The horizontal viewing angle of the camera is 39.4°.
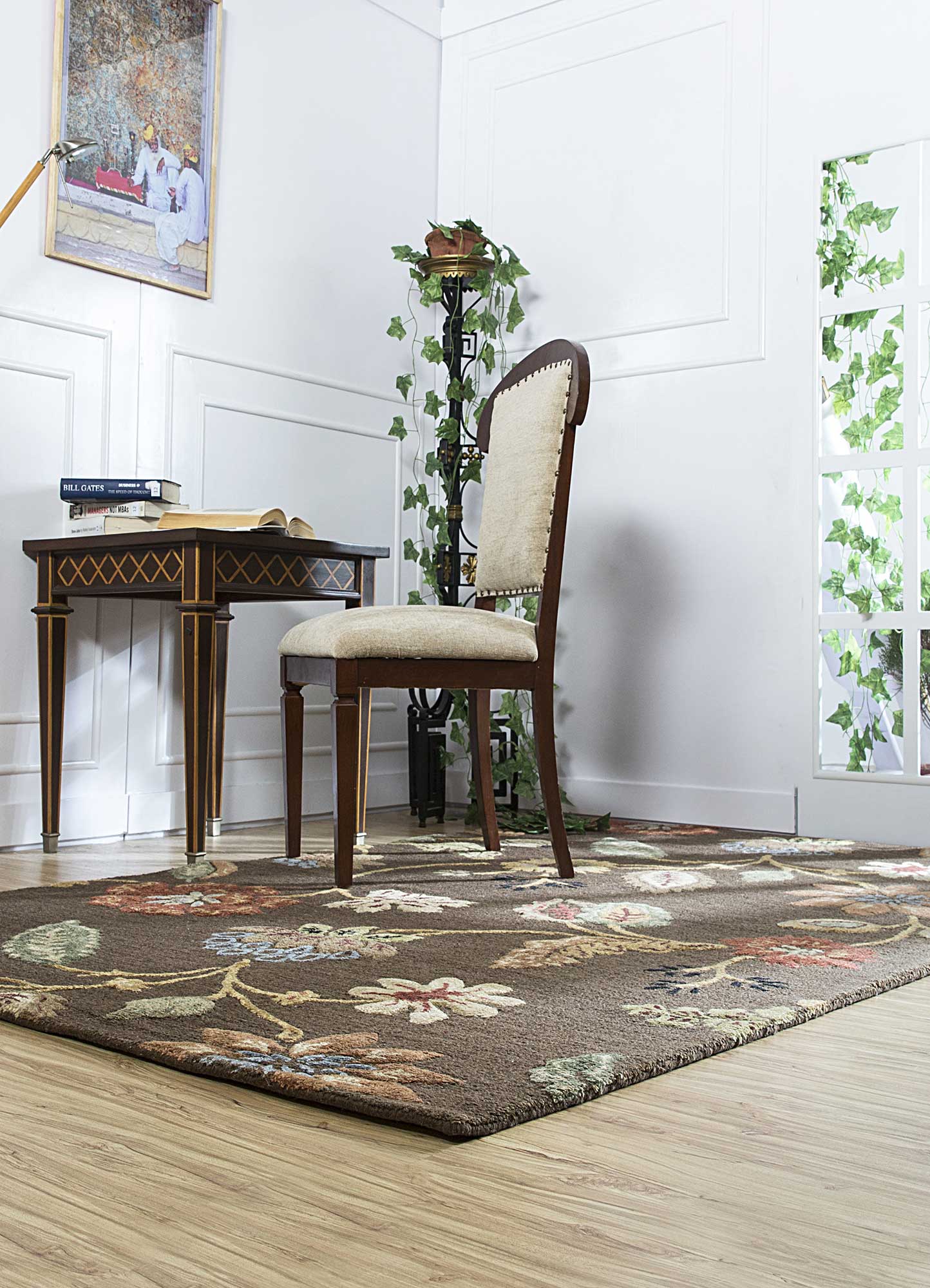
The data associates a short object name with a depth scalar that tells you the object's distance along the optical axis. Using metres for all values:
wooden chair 2.31
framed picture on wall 2.93
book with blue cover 2.66
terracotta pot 3.49
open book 2.55
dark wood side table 2.44
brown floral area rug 1.23
